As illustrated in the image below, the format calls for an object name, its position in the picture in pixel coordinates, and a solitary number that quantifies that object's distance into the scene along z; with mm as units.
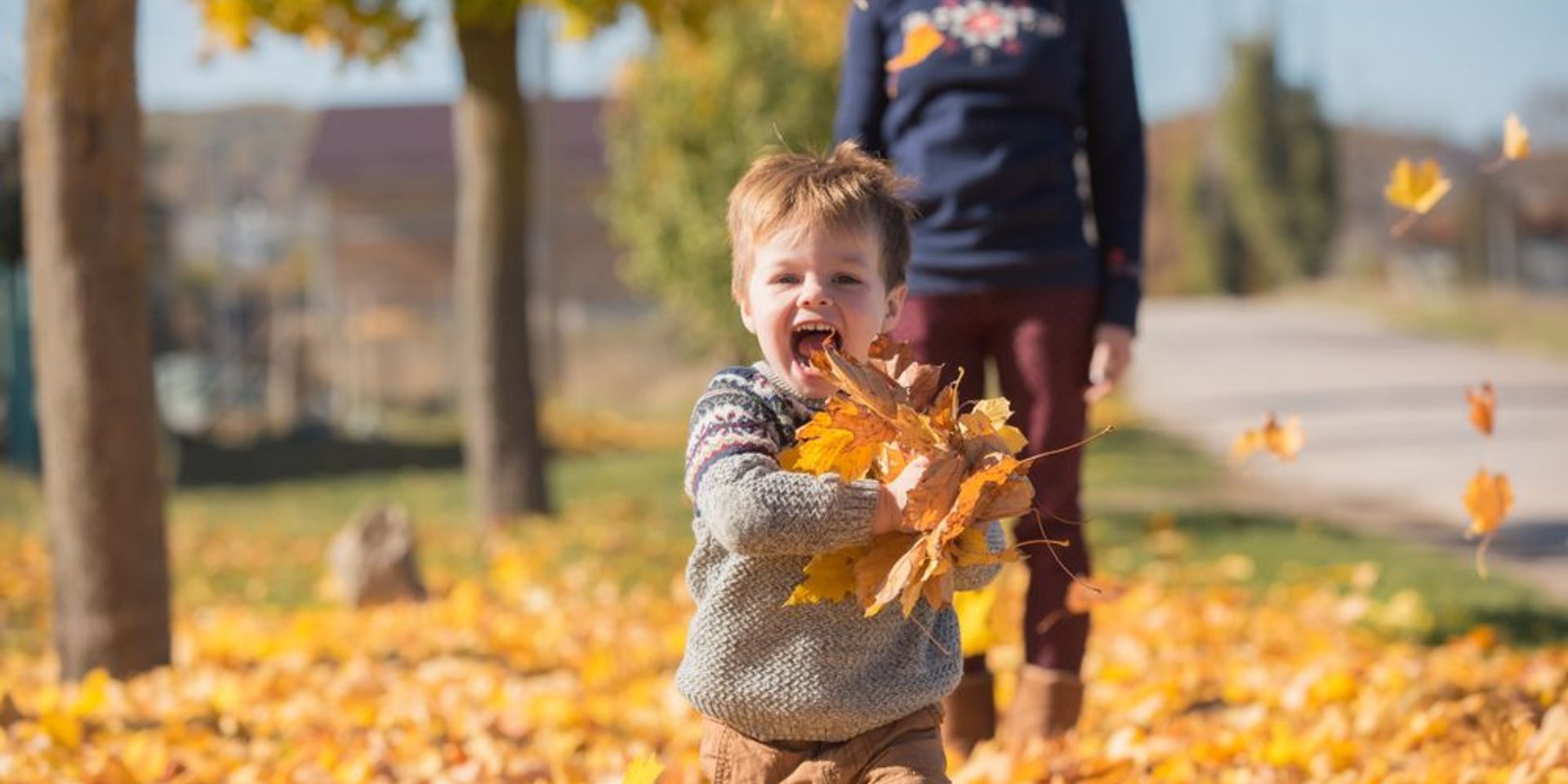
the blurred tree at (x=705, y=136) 17016
